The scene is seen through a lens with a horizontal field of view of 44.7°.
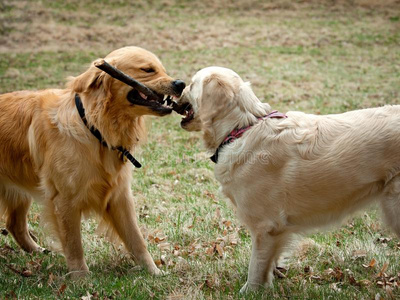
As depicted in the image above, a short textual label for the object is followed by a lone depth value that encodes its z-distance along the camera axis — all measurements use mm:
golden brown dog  4109
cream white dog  3525
